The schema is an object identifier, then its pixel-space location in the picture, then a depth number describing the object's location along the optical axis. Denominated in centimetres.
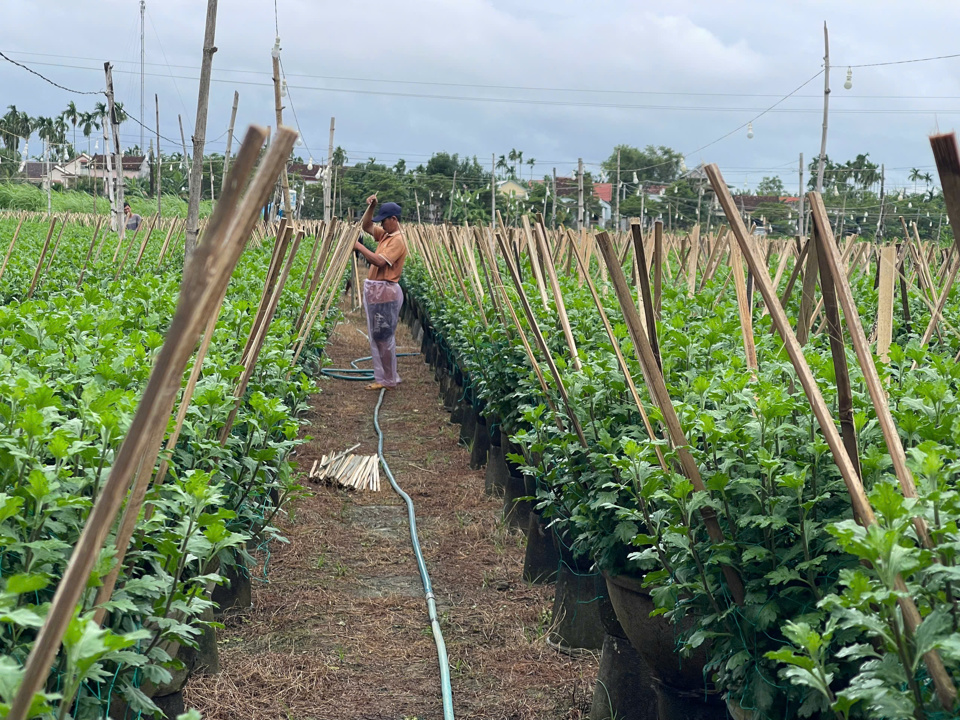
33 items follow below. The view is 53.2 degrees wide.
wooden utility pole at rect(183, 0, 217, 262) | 801
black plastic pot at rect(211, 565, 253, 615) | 489
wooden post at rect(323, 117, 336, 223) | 2843
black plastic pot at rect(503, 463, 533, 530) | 651
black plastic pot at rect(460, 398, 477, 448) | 923
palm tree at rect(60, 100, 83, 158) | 8344
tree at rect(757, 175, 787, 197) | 9212
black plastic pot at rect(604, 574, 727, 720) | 328
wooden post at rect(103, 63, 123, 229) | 2105
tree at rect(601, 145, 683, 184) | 9050
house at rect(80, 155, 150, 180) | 8848
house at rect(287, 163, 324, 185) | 6675
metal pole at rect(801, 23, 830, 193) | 2990
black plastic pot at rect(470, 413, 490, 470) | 842
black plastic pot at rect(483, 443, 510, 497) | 724
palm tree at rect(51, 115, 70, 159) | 8946
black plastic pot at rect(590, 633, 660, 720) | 380
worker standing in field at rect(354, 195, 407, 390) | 1128
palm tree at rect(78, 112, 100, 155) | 8103
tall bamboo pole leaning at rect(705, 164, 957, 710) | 177
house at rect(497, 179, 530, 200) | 10654
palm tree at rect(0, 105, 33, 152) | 7894
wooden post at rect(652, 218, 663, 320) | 393
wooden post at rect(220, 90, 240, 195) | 2022
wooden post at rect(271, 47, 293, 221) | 1753
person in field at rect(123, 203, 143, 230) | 2973
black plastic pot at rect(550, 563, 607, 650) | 473
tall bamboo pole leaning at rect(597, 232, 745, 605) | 265
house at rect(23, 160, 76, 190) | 7709
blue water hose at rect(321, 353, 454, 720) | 418
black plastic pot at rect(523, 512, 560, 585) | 560
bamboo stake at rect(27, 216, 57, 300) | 768
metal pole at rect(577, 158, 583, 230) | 3365
